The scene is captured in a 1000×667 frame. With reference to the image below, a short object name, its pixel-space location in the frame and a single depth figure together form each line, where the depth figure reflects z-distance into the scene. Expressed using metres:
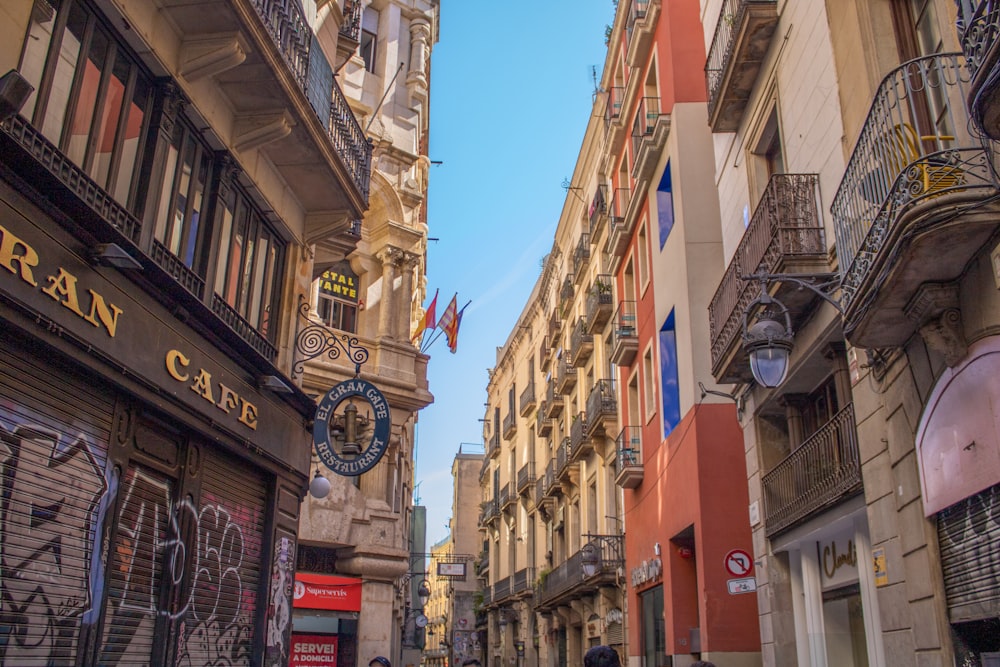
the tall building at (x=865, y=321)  7.02
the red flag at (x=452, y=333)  26.34
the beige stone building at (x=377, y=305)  19.69
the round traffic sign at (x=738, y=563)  13.03
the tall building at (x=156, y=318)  6.58
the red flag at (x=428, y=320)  25.88
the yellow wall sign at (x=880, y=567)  8.95
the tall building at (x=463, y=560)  51.72
